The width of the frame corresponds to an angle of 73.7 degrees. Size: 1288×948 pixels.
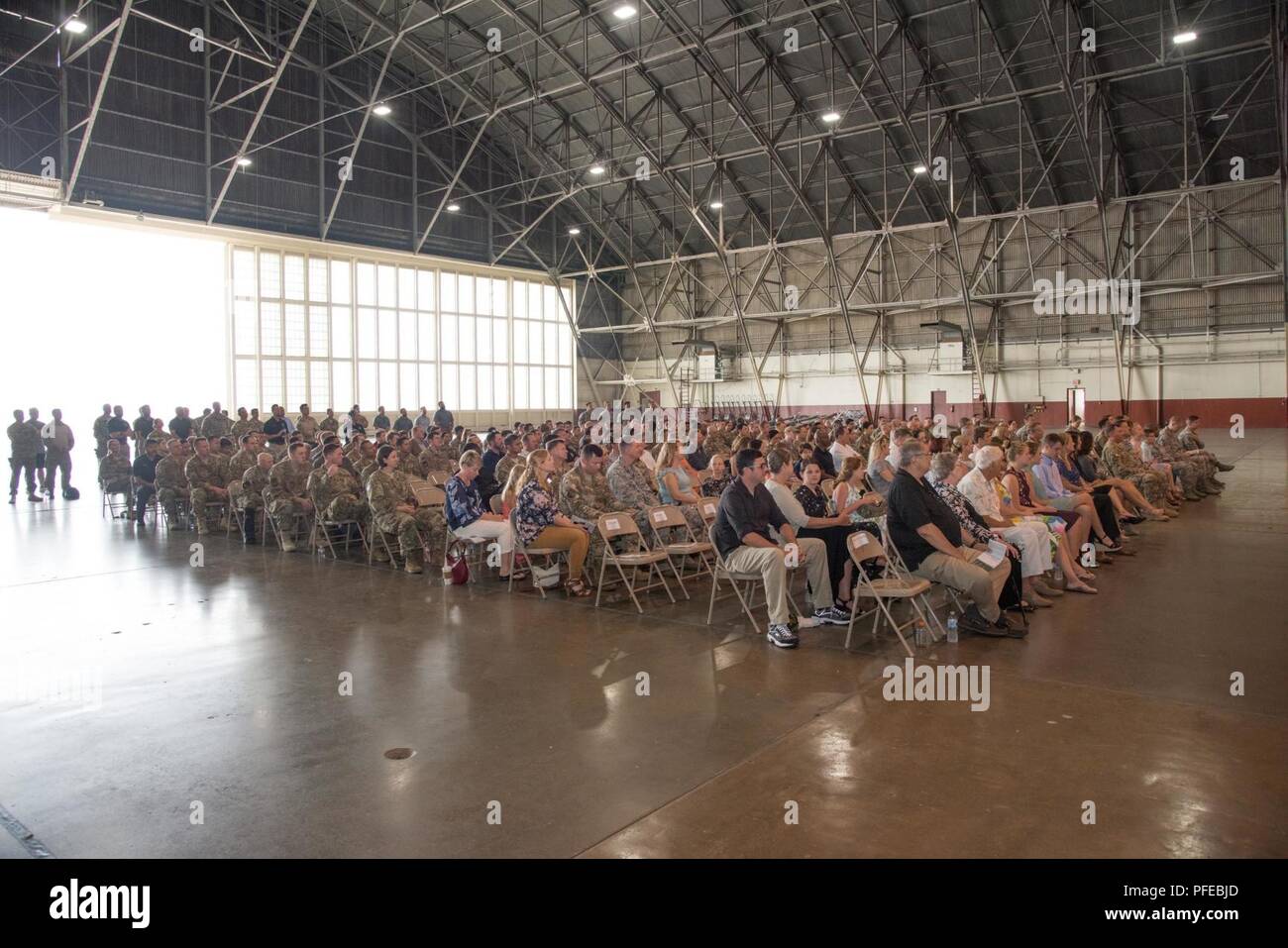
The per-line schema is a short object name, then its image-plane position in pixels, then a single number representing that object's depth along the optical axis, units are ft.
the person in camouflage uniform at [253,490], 35.53
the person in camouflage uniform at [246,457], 38.99
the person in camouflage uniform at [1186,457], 46.70
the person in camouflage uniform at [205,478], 37.99
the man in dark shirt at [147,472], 40.47
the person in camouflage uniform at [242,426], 57.21
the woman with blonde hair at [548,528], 25.27
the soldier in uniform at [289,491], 33.81
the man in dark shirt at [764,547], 19.67
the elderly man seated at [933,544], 19.47
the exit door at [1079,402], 88.94
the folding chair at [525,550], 25.11
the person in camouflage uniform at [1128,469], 37.91
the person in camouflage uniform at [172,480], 39.06
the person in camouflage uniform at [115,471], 43.51
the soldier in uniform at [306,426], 60.64
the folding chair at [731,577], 20.77
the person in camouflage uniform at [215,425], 60.95
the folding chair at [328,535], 32.33
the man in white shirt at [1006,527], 23.06
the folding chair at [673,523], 24.58
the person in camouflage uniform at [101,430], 53.36
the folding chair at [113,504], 43.60
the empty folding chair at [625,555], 23.29
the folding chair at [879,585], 18.75
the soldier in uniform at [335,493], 32.27
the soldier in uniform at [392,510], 29.48
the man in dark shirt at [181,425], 55.98
